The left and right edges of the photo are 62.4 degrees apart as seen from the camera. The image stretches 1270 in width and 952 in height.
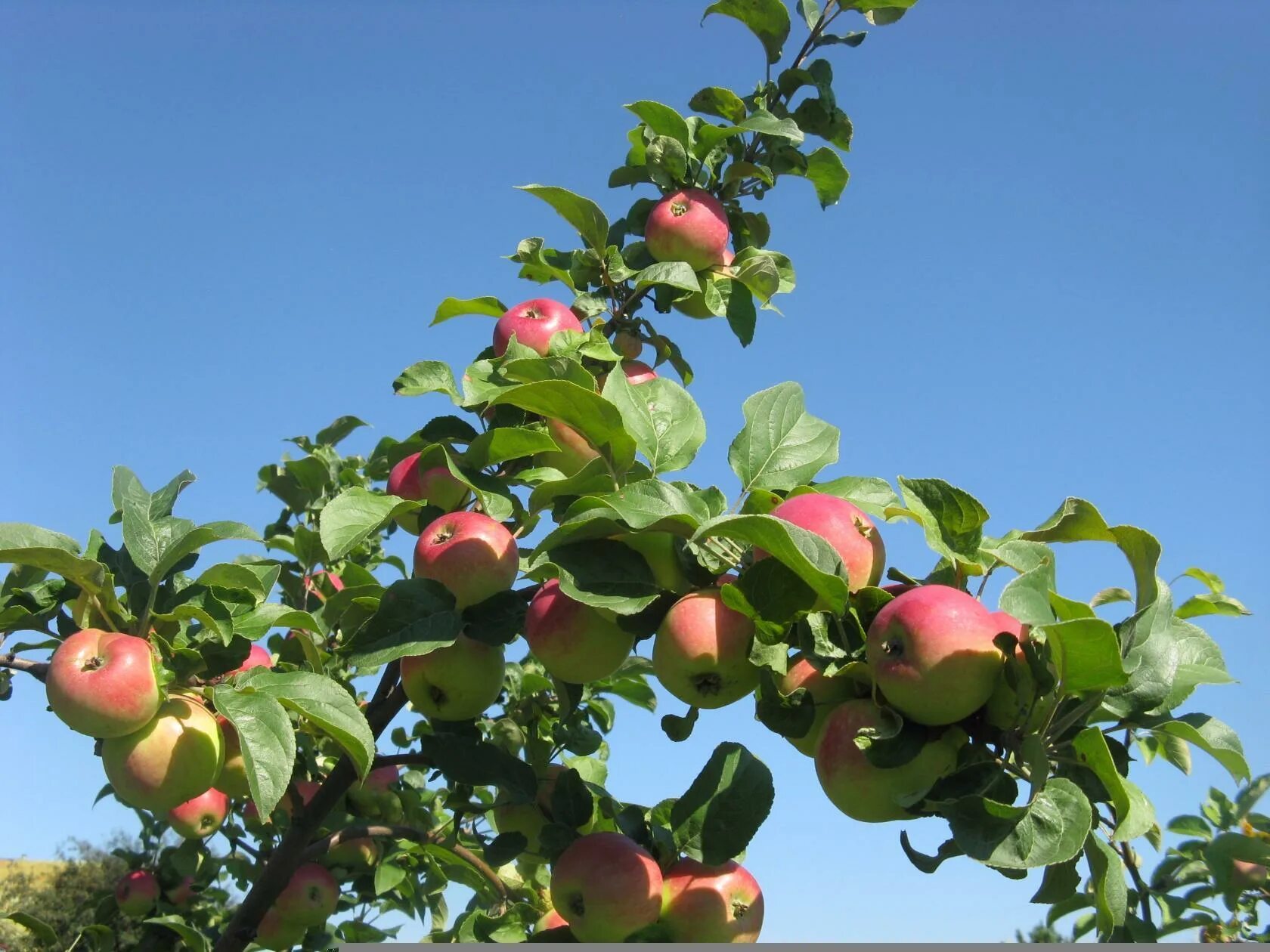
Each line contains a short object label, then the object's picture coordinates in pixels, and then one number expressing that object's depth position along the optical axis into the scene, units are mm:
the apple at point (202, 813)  2725
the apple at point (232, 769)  2064
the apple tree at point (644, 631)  1324
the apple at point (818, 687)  1530
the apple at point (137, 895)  3697
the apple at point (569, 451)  2168
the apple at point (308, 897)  3111
